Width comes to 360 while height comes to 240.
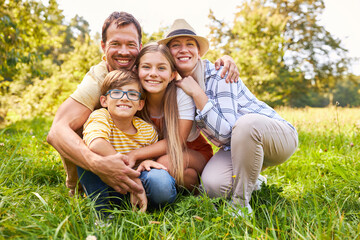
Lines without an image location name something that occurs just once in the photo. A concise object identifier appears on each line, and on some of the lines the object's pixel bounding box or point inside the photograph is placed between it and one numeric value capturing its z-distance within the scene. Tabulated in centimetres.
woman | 218
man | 201
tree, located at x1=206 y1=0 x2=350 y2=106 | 1305
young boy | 207
